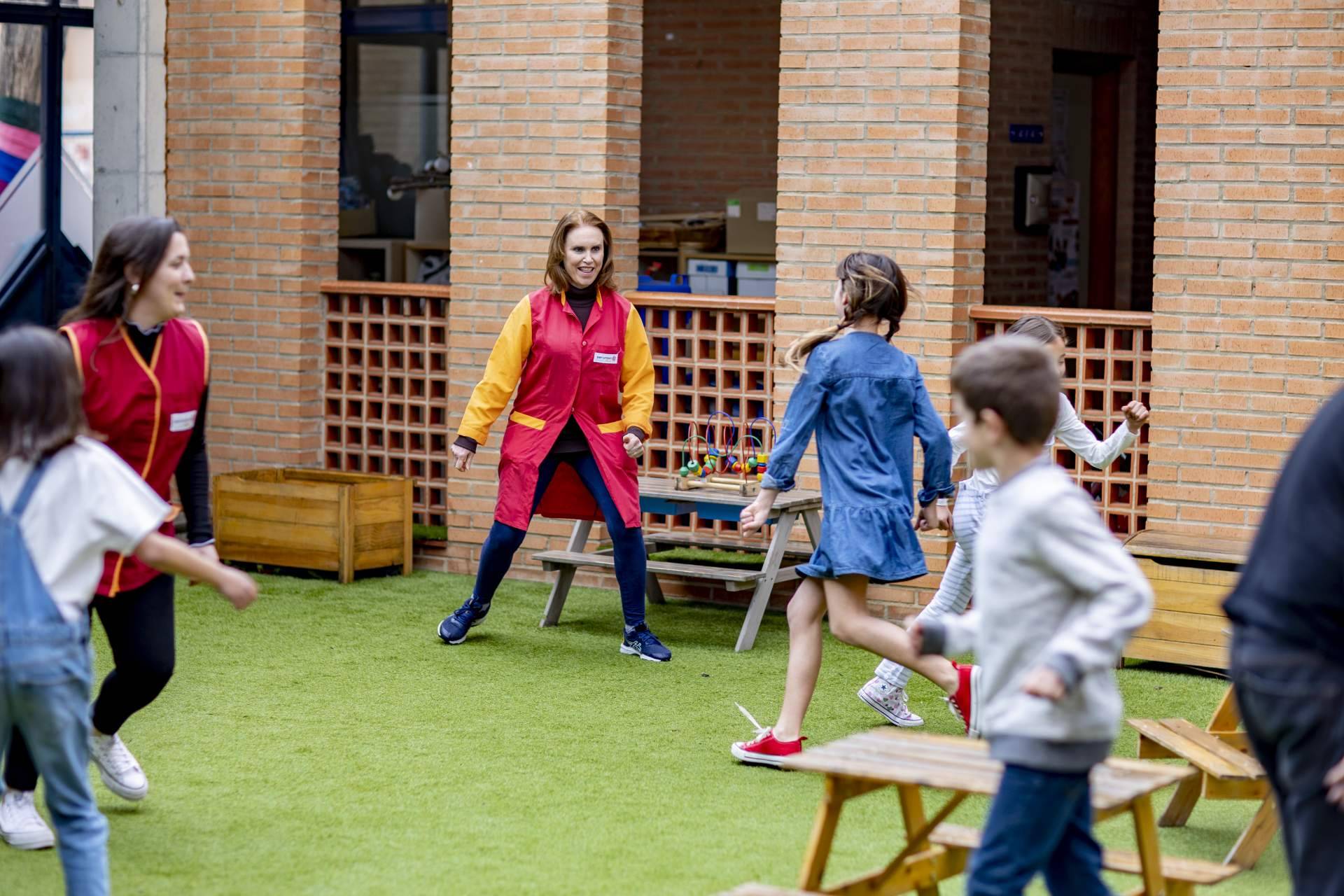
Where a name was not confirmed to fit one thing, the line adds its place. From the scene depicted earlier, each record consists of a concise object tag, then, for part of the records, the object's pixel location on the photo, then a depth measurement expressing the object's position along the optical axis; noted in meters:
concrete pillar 16.56
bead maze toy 14.01
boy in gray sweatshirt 5.64
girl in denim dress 9.54
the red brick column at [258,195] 16.27
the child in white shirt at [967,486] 10.65
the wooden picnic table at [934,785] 6.33
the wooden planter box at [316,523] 15.31
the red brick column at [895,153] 13.68
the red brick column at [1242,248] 12.48
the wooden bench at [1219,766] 8.23
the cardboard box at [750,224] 19.13
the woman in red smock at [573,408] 12.73
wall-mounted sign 20.58
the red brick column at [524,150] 15.02
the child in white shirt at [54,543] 6.41
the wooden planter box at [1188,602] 12.19
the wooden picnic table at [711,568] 13.24
